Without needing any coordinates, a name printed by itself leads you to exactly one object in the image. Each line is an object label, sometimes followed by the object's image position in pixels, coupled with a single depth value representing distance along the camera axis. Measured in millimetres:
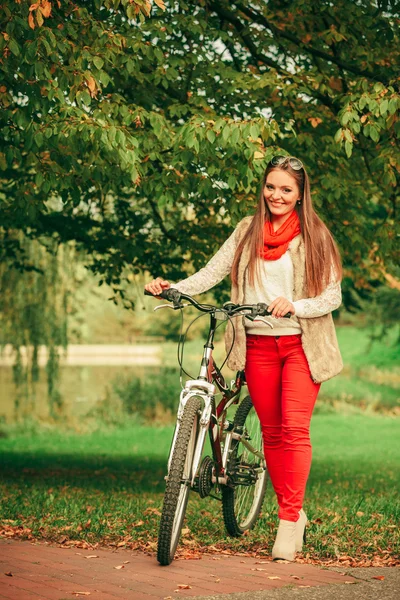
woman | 8559
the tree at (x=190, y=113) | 11962
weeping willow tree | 28811
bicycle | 7793
